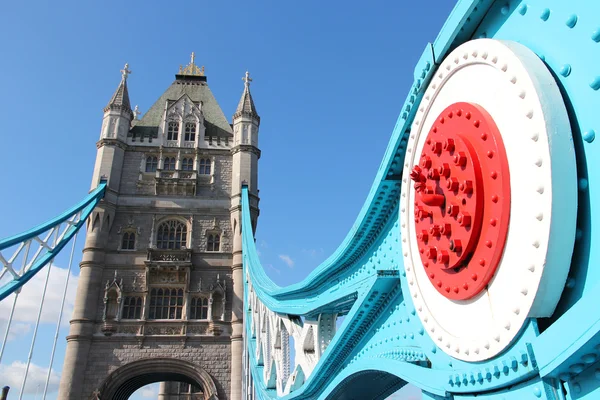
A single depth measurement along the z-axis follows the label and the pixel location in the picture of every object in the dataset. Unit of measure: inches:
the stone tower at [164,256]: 850.1
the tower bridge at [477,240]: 100.9
